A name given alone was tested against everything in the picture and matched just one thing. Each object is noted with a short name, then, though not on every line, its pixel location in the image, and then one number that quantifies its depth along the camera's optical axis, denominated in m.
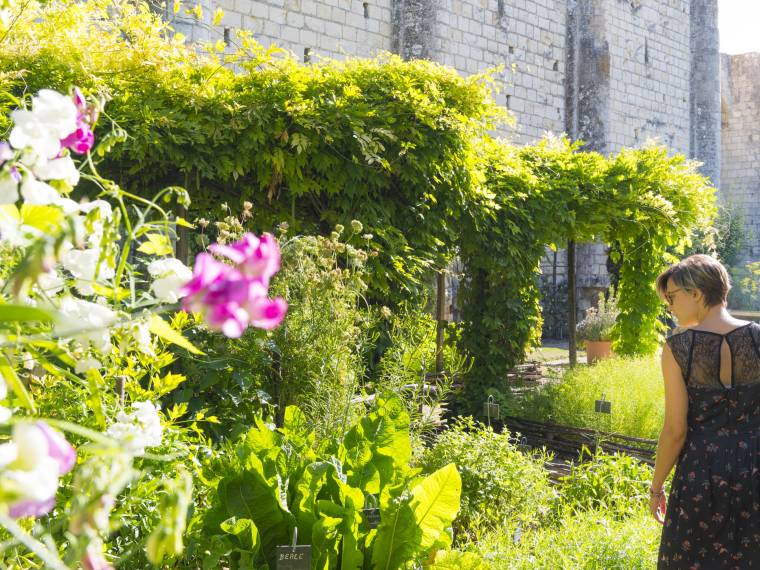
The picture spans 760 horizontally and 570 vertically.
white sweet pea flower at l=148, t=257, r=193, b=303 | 0.98
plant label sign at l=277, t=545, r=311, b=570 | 2.15
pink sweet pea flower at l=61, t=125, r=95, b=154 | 1.00
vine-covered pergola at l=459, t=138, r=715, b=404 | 6.15
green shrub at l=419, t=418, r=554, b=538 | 3.62
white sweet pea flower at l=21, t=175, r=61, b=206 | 0.87
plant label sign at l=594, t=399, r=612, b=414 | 4.79
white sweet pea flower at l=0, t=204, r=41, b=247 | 0.79
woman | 2.59
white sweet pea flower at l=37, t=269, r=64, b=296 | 0.96
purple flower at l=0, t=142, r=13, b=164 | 0.89
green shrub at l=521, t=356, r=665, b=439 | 5.48
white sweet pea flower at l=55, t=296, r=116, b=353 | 0.89
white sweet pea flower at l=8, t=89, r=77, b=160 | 0.89
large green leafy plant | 2.38
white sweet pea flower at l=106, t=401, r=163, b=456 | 1.16
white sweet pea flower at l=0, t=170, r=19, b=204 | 0.84
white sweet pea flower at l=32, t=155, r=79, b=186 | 0.93
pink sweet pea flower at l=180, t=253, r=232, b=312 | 0.69
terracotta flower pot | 9.16
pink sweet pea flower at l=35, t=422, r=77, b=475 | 0.61
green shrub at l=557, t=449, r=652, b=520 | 3.81
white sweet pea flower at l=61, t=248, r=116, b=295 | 0.99
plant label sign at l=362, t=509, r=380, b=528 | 2.51
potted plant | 9.22
